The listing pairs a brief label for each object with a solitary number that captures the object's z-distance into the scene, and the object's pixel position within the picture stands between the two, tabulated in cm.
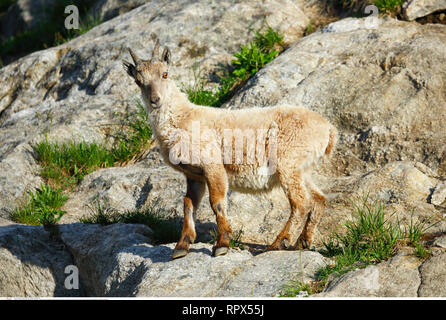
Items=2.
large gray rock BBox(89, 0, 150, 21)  1575
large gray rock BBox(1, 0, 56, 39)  1970
